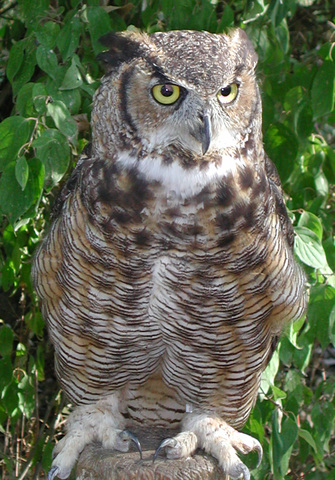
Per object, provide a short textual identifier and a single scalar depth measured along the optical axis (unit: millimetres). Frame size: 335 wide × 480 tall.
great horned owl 3504
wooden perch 3541
